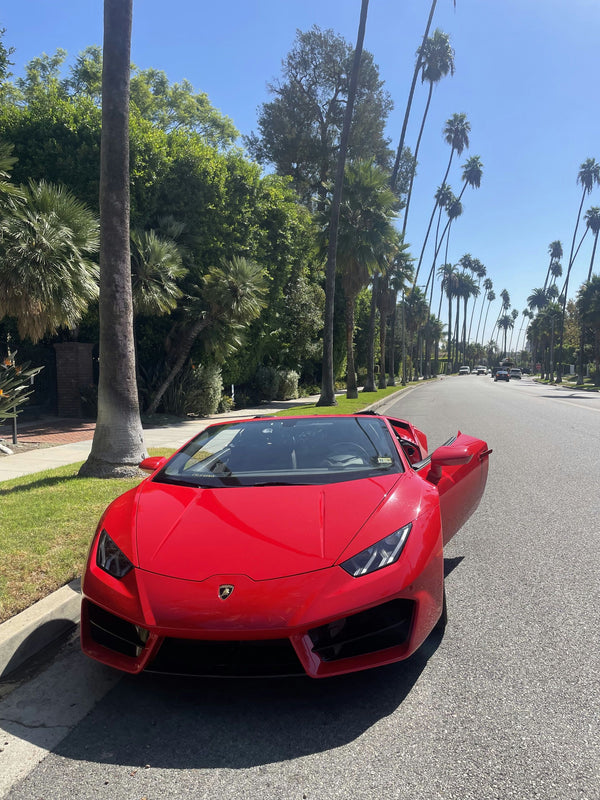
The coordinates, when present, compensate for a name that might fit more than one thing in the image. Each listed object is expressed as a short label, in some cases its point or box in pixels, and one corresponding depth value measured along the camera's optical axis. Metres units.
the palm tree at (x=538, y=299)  129.12
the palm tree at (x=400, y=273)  45.72
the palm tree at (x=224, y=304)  17.50
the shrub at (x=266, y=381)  26.00
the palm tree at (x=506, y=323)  191.00
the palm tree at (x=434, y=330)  115.75
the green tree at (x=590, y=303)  54.59
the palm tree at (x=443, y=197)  80.44
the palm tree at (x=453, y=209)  83.98
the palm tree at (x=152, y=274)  15.65
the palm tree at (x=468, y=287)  125.75
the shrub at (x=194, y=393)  18.48
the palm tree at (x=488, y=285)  167.25
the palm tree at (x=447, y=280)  112.89
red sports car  2.54
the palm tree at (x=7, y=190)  10.43
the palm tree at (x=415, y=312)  78.76
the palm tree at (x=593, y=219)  72.06
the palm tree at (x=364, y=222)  26.92
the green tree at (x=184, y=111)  34.22
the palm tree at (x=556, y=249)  108.31
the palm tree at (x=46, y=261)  11.12
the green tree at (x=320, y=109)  37.41
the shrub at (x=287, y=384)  27.02
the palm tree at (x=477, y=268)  135.38
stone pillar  17.55
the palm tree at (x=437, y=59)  40.47
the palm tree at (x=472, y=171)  82.00
